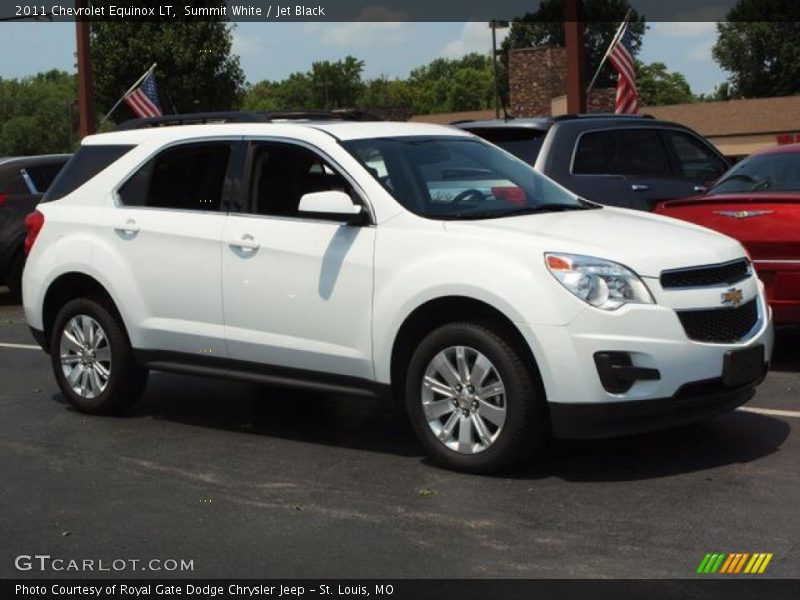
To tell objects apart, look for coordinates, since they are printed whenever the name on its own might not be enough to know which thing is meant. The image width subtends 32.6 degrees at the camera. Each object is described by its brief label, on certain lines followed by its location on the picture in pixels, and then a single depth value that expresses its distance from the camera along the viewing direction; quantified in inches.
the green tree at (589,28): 3449.8
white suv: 254.2
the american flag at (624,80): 795.4
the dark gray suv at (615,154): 437.4
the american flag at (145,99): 930.1
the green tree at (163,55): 1892.2
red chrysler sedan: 351.9
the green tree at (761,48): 3161.9
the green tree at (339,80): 5723.4
